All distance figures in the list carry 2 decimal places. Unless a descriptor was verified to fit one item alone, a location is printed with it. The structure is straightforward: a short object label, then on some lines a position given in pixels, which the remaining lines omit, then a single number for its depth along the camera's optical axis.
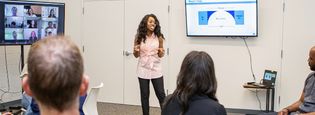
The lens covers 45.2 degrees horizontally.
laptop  4.92
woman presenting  4.40
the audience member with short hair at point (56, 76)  0.85
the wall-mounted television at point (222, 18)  5.02
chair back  3.13
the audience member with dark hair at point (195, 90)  1.97
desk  4.93
